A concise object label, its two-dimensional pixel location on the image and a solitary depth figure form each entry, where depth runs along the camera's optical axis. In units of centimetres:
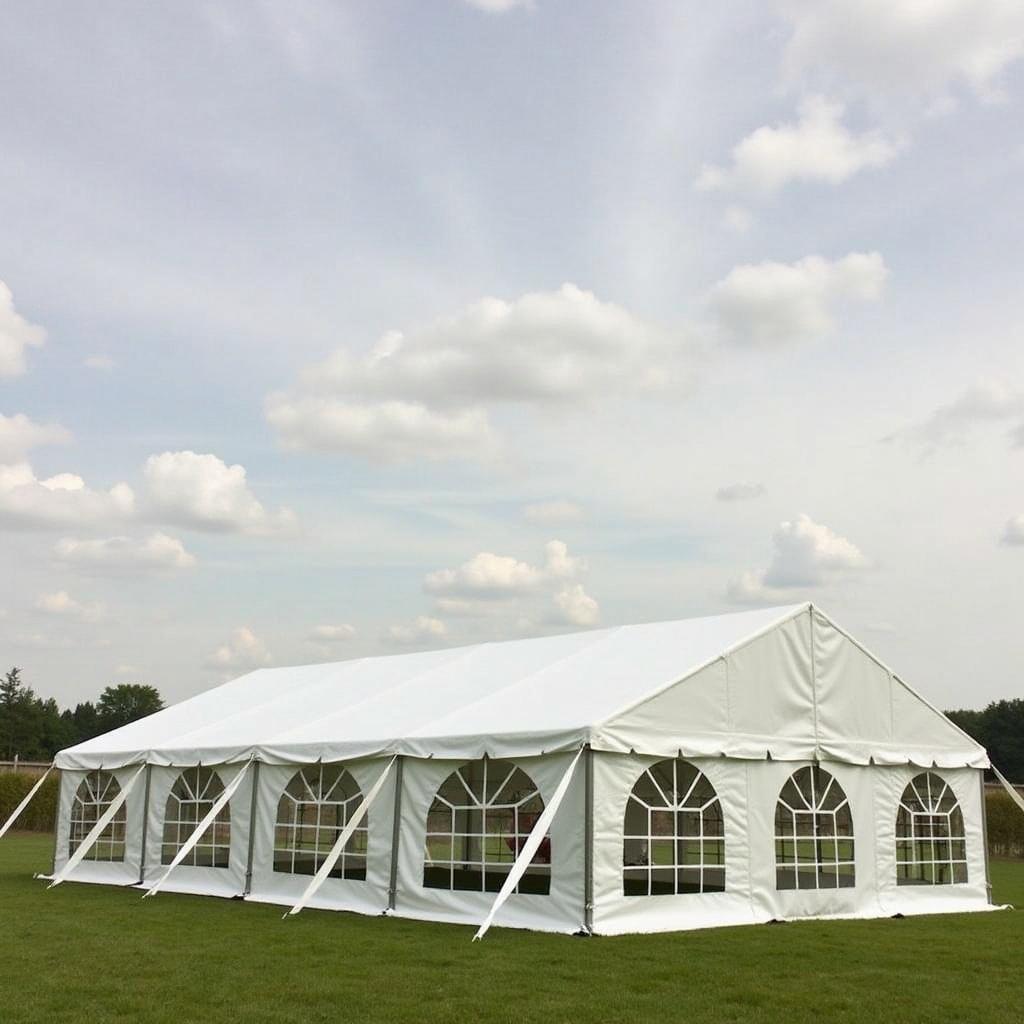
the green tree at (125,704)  8756
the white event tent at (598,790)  1291
